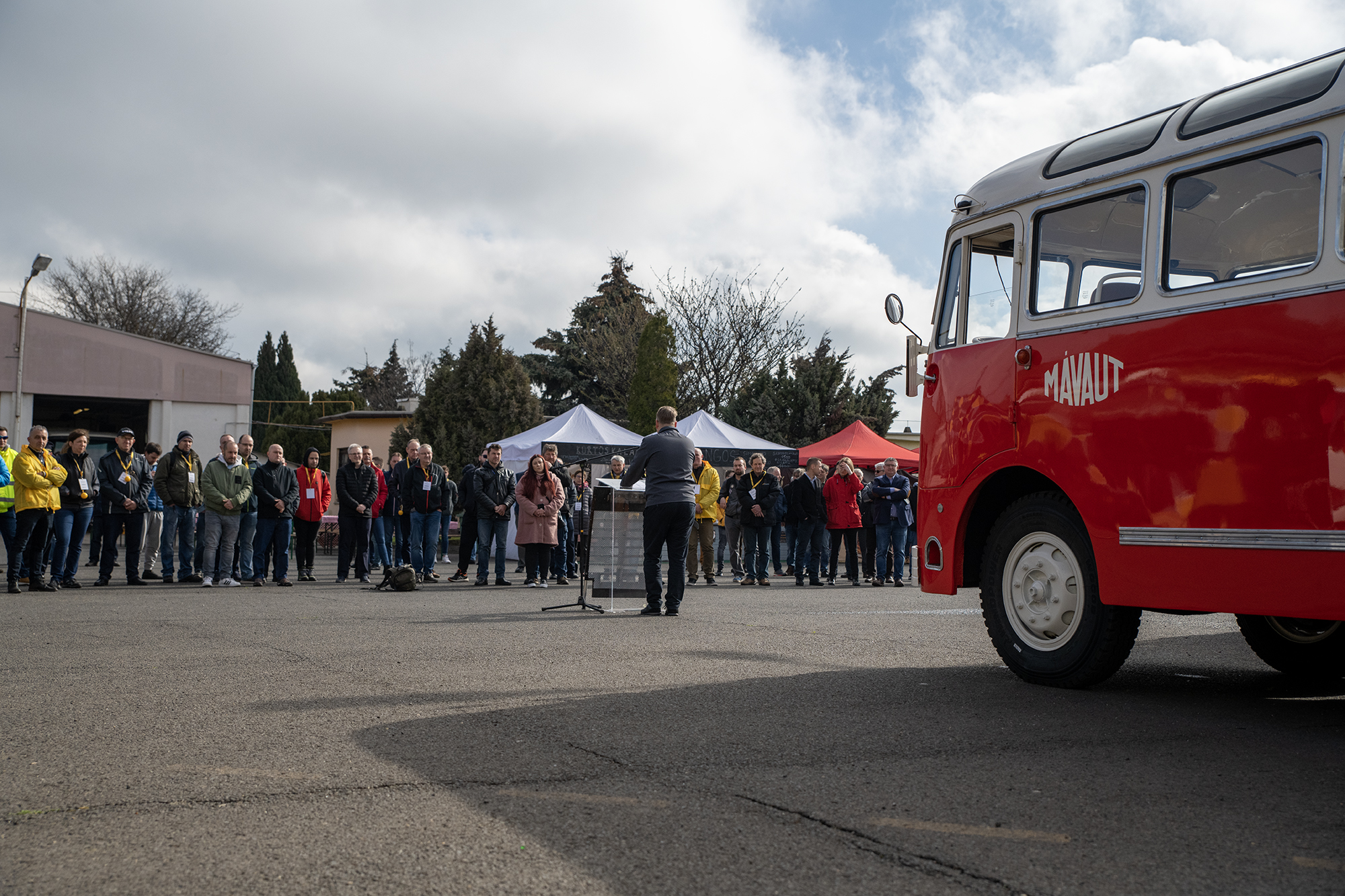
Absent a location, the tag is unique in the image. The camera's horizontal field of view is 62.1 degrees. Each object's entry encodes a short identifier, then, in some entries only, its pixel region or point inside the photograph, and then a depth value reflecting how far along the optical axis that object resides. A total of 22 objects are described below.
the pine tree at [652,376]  40.31
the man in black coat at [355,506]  15.94
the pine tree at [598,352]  45.66
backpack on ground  14.12
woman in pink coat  14.66
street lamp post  29.28
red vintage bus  5.13
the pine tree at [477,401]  32.25
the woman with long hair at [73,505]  13.71
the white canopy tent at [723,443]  23.86
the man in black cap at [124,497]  14.45
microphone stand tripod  11.95
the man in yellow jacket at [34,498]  12.99
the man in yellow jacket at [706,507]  17.20
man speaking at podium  11.13
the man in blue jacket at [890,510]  17.45
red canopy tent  26.44
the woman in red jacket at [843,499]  17.53
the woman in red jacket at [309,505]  15.95
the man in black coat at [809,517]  17.27
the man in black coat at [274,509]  15.07
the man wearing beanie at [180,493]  15.04
